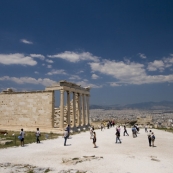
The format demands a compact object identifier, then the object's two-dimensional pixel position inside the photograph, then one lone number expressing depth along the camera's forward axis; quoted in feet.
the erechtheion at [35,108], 106.52
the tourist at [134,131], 84.84
